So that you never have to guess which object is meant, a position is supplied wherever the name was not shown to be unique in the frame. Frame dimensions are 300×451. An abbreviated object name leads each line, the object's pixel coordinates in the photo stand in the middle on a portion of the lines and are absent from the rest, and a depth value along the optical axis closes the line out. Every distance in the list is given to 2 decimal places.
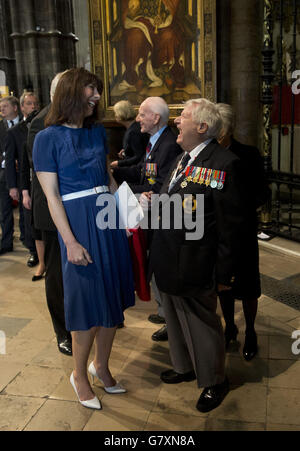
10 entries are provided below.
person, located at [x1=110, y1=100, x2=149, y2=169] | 4.80
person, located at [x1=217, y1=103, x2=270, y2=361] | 2.87
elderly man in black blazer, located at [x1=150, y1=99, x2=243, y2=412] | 2.41
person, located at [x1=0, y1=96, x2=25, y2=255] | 5.80
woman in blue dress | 2.45
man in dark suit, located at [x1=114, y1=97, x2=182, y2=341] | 3.36
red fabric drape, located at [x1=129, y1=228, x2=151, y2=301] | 2.93
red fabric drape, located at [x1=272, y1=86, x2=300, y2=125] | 7.67
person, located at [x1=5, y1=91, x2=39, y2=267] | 5.01
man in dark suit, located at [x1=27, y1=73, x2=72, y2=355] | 3.27
